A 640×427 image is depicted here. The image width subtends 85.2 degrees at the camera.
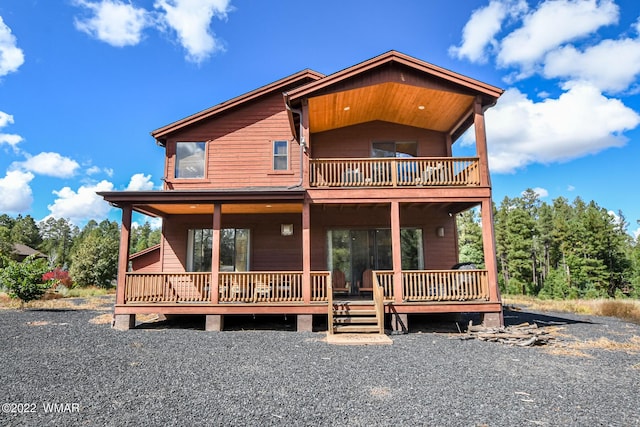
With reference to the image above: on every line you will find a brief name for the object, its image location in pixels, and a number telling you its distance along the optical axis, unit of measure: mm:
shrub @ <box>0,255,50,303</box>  12570
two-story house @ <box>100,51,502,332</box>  9414
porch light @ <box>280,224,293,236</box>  11961
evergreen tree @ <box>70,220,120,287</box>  23844
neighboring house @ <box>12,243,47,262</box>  41731
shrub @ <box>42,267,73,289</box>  20917
